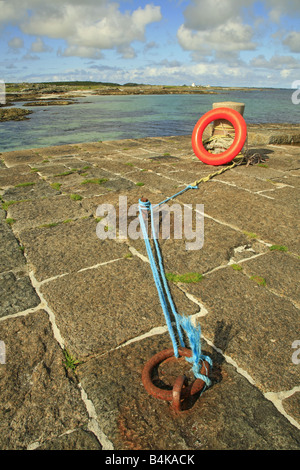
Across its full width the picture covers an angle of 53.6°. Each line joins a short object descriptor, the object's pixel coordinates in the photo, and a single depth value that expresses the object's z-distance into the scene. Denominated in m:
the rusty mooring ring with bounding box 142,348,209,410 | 1.39
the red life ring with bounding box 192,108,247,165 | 5.32
